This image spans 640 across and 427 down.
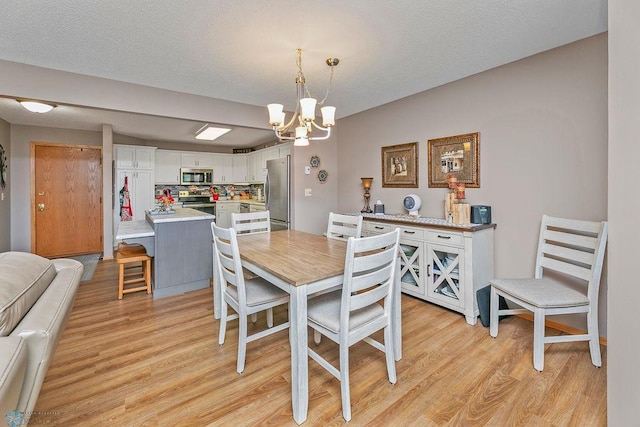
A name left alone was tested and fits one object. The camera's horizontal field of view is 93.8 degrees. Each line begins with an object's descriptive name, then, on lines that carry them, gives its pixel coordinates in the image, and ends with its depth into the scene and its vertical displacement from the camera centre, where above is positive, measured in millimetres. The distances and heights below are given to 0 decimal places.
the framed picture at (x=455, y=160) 3010 +512
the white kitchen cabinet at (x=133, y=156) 5426 +970
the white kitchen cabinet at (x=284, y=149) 4610 +952
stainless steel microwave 6367 +694
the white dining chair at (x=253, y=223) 2986 -154
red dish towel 5211 +135
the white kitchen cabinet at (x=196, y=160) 6402 +1057
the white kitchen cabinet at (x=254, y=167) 6110 +882
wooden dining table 1562 -368
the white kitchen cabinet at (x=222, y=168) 6797 +915
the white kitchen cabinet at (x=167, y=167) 6141 +866
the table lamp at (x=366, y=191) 4043 +233
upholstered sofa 752 -357
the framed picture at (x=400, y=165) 3598 +533
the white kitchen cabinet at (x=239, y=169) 6969 +915
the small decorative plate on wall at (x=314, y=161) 4500 +705
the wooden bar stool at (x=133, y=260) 3230 -568
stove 6590 +185
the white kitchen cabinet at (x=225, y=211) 6730 -64
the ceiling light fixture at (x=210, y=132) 4773 +1324
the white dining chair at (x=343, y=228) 2564 -183
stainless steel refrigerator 4473 +255
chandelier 2125 +680
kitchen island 3312 -516
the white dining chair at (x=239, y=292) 1913 -593
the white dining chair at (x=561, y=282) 2004 -584
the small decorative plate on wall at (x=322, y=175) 4590 +505
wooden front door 5016 +156
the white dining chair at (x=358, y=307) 1569 -608
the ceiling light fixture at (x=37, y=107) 3329 +1158
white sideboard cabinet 2662 -515
